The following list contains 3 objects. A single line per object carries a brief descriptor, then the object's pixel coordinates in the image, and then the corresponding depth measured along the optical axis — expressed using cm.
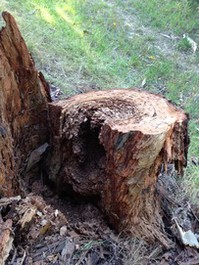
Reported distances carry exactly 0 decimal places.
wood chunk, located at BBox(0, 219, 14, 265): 166
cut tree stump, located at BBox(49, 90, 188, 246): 189
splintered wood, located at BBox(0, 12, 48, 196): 205
